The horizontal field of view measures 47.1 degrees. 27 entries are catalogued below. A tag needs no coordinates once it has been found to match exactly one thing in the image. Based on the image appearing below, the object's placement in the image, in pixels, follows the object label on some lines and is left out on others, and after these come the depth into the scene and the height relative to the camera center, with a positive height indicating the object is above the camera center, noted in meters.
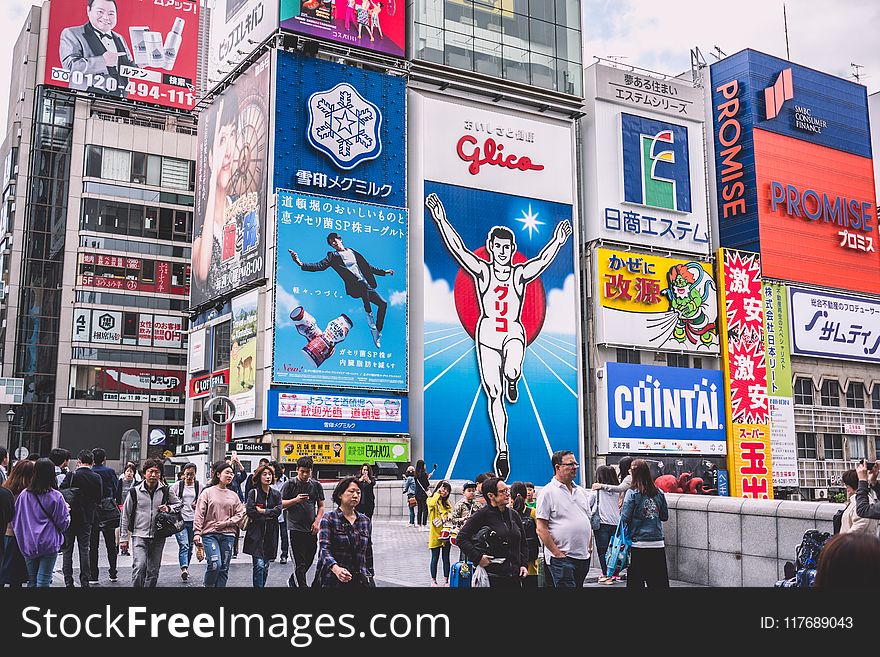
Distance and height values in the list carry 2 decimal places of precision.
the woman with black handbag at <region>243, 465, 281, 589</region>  12.91 -0.58
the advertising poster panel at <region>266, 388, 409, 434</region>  41.62 +2.43
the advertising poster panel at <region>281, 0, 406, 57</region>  45.41 +20.48
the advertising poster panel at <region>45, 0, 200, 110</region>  67.31 +28.41
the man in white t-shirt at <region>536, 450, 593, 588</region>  10.04 -0.56
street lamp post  62.45 +3.17
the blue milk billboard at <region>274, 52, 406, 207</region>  44.12 +14.99
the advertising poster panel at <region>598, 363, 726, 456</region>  51.36 +3.15
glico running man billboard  46.28 +8.36
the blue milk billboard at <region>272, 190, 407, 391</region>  42.44 +7.52
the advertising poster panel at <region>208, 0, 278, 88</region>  46.12 +20.73
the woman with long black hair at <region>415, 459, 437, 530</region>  28.42 -0.58
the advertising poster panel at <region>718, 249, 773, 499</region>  55.28 +5.37
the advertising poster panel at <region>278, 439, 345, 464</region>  41.41 +0.83
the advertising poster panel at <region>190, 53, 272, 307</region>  44.59 +13.02
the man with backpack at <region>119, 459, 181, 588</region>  12.45 -0.61
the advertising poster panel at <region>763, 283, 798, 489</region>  57.09 +4.69
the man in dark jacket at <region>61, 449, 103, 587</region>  13.70 -0.52
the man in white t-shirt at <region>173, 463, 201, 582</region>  16.62 -0.63
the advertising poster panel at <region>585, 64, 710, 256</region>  53.72 +16.60
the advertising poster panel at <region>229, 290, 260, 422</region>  43.16 +5.01
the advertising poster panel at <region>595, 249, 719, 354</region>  52.62 +8.92
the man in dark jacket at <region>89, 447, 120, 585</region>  14.72 -0.32
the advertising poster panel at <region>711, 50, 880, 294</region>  59.28 +17.72
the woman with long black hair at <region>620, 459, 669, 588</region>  10.38 -0.59
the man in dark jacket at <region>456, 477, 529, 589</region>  9.20 -0.63
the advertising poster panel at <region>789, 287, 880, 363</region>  59.62 +8.70
